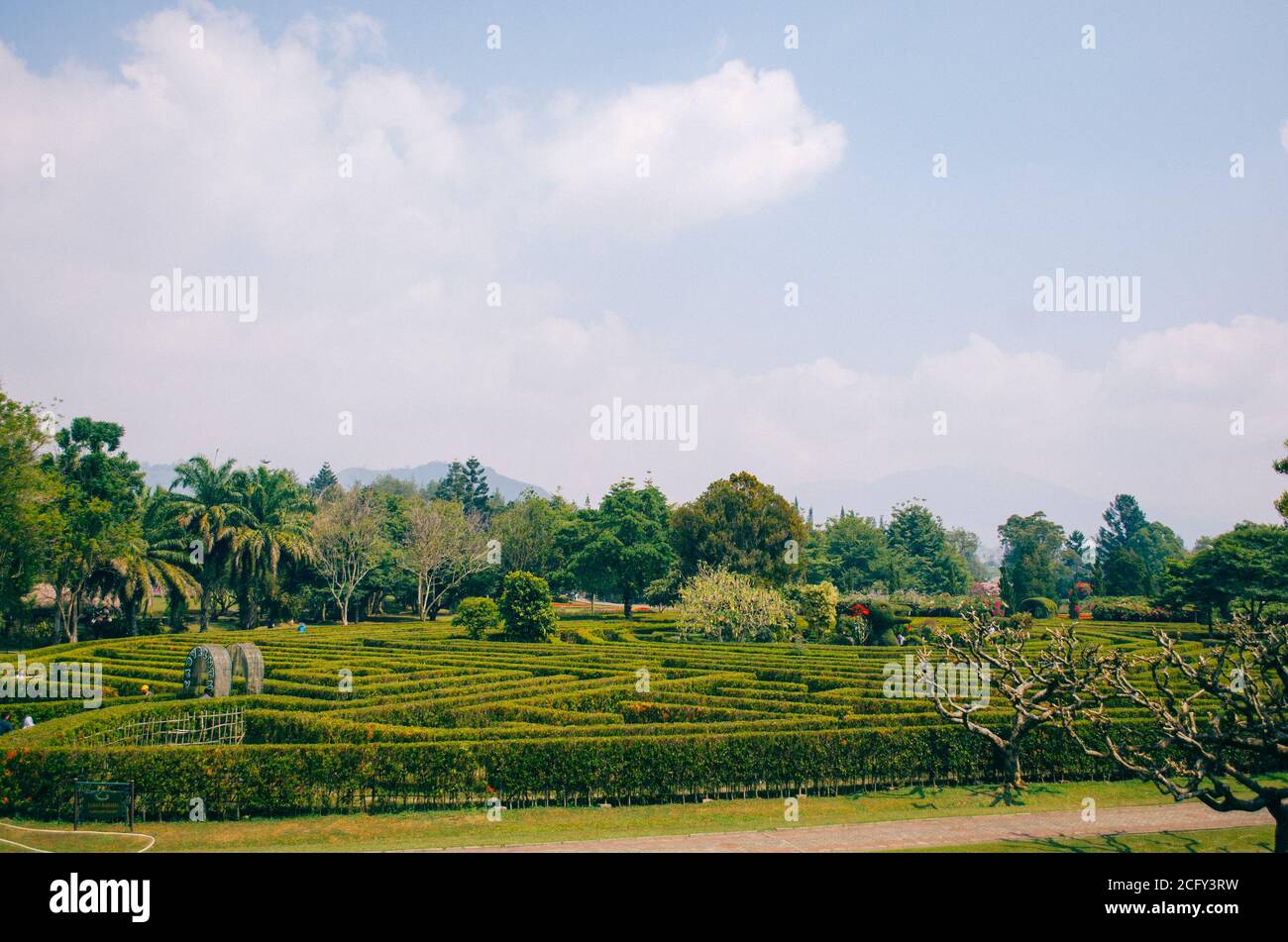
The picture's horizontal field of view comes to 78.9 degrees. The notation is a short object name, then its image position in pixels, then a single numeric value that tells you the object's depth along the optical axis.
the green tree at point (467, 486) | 138.38
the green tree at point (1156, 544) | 133.25
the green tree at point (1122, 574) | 81.19
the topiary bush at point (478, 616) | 46.38
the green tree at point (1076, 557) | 141.88
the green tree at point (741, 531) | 66.25
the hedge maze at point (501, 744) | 18.94
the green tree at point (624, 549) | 69.88
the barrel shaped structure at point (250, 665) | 27.34
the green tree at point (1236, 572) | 49.47
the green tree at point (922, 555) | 99.62
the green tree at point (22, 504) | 39.72
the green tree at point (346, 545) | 64.38
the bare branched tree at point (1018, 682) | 19.84
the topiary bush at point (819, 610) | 53.31
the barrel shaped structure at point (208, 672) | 26.38
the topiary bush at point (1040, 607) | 67.06
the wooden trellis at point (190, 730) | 23.11
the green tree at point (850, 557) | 92.06
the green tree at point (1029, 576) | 78.94
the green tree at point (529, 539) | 79.62
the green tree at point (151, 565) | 50.22
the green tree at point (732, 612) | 49.00
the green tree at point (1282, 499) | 39.16
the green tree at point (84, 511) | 45.62
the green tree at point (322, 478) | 156.12
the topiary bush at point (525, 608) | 45.38
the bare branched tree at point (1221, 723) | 15.23
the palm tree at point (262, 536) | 56.06
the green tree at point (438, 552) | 68.06
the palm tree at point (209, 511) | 55.22
